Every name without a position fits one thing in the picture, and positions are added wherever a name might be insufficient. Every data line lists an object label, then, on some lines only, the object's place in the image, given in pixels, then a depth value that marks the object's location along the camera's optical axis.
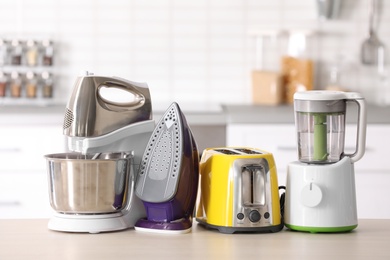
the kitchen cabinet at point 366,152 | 4.66
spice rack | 5.38
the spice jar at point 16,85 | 5.37
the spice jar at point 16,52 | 5.38
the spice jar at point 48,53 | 5.38
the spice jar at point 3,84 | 5.37
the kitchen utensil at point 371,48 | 5.45
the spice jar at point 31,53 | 5.38
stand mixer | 2.41
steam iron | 2.43
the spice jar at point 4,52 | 5.37
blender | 2.43
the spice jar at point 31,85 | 5.37
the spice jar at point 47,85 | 5.38
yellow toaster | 2.41
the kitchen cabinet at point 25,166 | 4.68
